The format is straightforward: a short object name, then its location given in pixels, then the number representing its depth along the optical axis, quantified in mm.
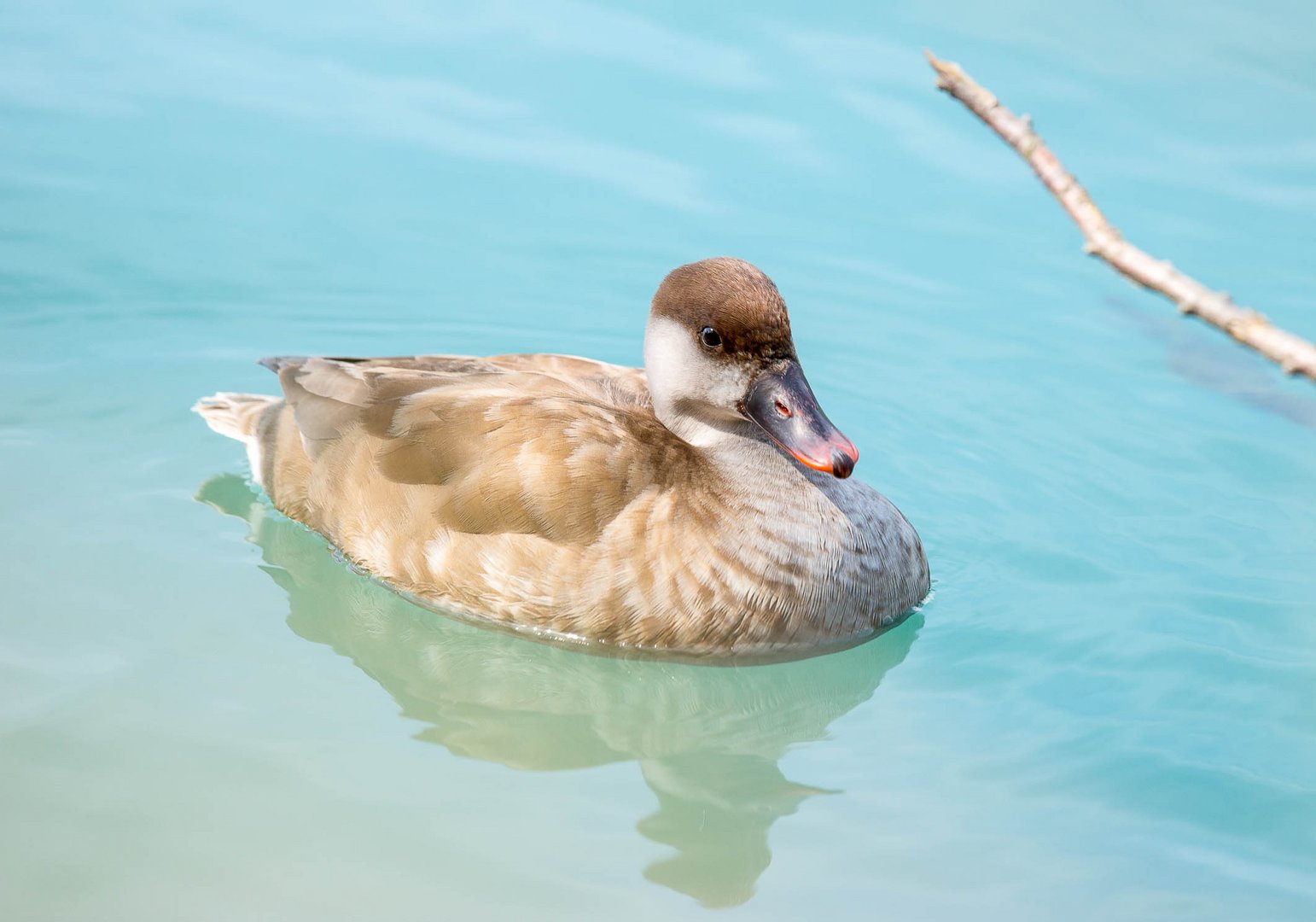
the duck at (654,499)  5537
